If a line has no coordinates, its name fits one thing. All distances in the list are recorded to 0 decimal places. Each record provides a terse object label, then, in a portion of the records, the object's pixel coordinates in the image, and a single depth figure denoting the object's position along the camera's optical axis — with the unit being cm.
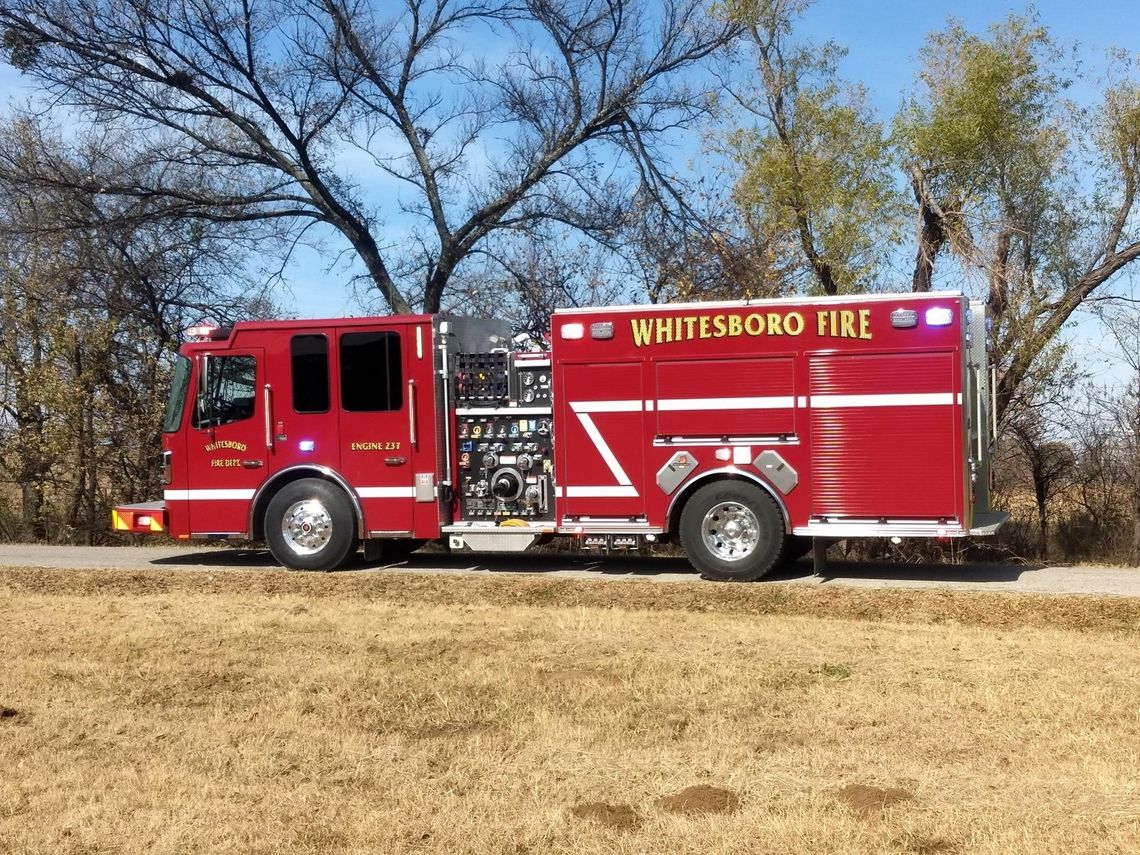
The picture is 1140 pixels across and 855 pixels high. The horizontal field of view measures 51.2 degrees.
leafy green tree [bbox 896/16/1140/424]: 1582
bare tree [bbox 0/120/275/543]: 1753
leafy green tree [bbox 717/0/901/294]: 1677
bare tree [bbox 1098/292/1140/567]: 1508
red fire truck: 1084
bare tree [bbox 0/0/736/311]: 1577
